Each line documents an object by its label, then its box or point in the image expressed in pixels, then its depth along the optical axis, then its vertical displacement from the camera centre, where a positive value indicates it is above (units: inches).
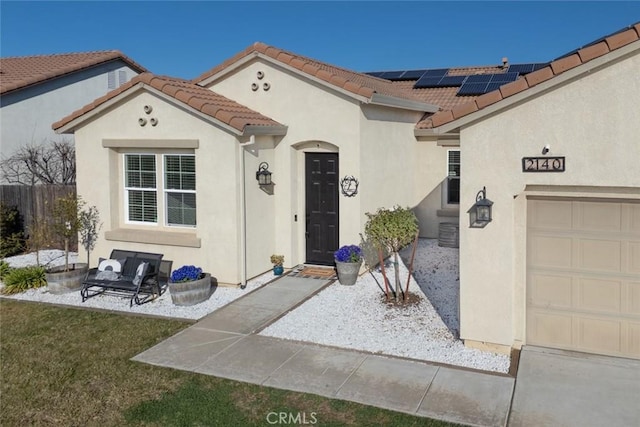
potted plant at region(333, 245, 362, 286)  463.8 -54.0
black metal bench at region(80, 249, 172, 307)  432.8 -64.0
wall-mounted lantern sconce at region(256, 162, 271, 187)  488.1 +22.4
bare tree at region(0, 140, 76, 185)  754.8 +52.1
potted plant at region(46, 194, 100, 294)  466.0 -26.3
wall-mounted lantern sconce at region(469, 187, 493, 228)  307.3 -7.0
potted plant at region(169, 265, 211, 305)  417.7 -65.5
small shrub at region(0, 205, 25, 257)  624.2 -35.6
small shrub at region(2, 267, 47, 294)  479.2 -68.8
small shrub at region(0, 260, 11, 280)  524.1 -65.4
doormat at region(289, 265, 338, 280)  495.5 -67.0
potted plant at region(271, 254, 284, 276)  504.1 -59.0
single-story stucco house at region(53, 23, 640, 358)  289.4 +21.0
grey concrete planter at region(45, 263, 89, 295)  463.8 -67.1
